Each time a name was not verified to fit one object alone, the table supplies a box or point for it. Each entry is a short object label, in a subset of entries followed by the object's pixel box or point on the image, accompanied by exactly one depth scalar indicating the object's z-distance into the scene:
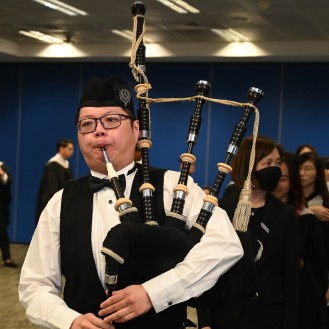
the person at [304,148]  6.57
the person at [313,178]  4.80
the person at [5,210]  9.04
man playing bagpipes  1.97
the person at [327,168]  5.63
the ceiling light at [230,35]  9.54
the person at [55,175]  9.47
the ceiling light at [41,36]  10.35
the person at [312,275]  3.85
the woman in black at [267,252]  3.20
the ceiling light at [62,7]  8.25
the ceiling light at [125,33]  9.88
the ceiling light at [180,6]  7.89
